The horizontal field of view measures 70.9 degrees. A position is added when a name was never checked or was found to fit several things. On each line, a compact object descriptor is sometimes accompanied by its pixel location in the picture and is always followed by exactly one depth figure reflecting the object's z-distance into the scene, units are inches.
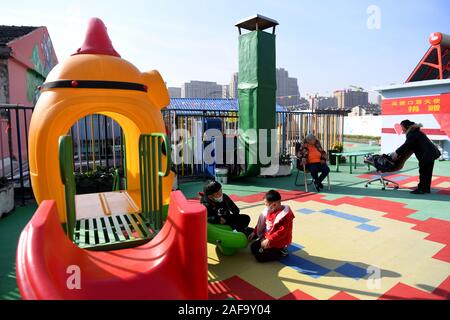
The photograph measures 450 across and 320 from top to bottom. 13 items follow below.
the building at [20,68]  371.2
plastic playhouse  96.0
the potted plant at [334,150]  469.4
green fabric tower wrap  320.8
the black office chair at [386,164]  293.9
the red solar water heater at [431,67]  677.9
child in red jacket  147.1
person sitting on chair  299.0
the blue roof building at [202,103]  1058.0
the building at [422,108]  483.8
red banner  480.4
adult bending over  278.2
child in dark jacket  163.3
